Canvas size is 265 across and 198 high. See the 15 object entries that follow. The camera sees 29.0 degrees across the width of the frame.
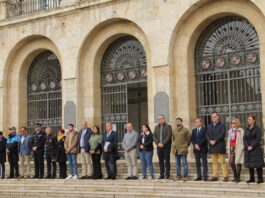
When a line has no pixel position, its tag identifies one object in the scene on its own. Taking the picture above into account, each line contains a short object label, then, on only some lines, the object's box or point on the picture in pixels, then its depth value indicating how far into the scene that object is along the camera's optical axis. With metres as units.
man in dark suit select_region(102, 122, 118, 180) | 14.77
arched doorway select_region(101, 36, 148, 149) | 18.19
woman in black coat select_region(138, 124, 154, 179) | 14.23
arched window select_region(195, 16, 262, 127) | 15.84
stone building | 16.11
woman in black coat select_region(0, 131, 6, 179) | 17.06
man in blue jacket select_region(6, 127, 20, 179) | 16.72
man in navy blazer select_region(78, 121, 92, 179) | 15.34
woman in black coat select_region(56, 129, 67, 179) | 15.68
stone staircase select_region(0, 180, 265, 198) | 11.95
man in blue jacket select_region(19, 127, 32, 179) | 16.41
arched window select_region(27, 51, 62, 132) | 20.08
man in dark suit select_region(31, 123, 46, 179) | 16.00
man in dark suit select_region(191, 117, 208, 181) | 13.29
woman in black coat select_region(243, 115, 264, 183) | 12.03
